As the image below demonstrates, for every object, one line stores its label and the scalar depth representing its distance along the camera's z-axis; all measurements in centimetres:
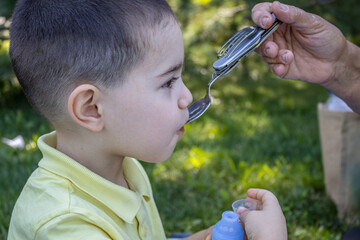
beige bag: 188
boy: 105
